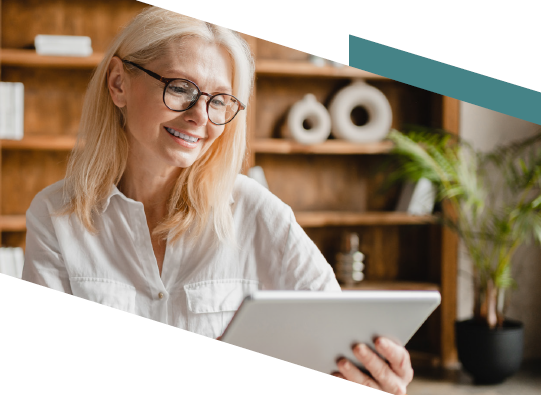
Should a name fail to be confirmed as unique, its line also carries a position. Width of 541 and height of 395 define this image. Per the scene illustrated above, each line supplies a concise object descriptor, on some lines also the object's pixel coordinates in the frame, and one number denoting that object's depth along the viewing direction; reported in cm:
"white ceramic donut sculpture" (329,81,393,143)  294
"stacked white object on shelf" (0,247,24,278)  186
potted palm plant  274
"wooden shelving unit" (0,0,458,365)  233
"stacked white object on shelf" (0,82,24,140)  213
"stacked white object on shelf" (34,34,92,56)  247
